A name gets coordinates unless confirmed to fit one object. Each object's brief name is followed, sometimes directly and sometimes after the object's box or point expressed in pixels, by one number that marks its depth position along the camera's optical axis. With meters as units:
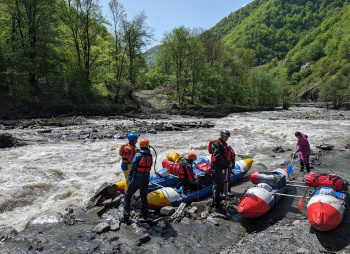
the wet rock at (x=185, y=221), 4.69
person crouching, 6.07
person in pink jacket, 7.88
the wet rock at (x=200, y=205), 5.34
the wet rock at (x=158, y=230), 4.36
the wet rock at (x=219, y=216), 4.89
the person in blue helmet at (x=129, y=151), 5.52
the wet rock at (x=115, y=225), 4.33
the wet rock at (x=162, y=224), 4.50
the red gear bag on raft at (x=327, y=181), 5.15
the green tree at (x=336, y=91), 40.69
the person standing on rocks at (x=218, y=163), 5.23
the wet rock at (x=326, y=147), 10.97
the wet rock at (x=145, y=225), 4.48
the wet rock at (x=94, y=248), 3.69
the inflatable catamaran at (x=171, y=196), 5.37
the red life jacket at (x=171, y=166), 6.66
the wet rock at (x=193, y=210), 5.15
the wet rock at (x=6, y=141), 9.98
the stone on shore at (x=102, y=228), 4.23
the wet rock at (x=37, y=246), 3.72
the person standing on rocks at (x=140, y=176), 4.75
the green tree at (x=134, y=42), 28.21
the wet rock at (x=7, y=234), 4.00
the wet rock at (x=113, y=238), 4.00
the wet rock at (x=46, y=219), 4.59
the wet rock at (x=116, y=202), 5.40
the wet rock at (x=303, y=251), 3.35
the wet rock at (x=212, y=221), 4.64
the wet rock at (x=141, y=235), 3.97
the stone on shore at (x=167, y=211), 5.05
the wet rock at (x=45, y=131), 13.13
